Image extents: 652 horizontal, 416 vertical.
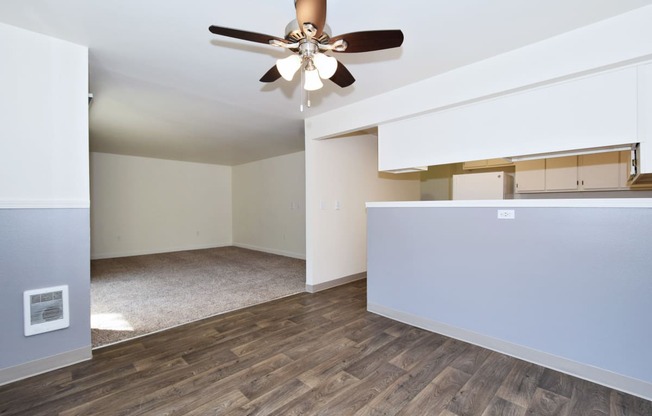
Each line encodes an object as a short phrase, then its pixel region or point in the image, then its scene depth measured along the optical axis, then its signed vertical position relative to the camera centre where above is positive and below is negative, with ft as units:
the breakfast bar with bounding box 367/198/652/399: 6.17 -1.94
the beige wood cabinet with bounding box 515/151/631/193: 11.67 +1.39
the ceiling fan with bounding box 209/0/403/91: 4.74 +3.00
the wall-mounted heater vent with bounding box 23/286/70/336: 6.70 -2.52
